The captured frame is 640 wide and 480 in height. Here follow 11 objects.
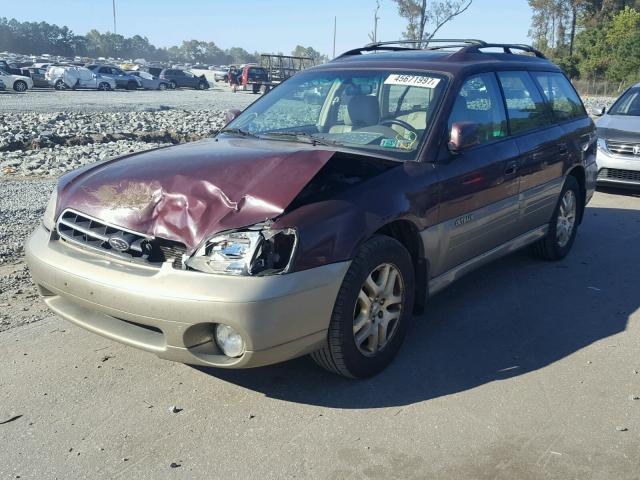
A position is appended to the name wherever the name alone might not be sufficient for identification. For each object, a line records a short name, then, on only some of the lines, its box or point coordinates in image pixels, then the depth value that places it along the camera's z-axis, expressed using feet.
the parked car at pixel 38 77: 130.20
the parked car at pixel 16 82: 113.80
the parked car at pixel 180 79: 167.63
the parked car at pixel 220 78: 215.57
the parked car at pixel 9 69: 118.42
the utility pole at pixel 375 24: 157.10
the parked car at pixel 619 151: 31.78
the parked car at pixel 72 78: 129.70
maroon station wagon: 10.57
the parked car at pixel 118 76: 140.97
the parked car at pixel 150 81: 154.61
